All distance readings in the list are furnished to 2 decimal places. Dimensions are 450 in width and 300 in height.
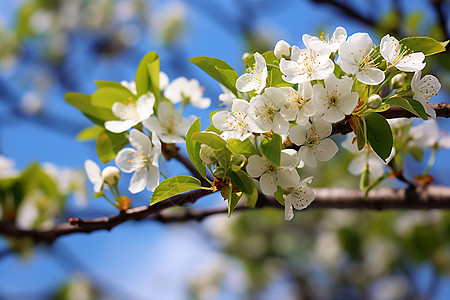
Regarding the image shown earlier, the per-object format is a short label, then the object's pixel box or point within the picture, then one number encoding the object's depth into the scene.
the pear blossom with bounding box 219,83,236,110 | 0.88
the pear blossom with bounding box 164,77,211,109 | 0.92
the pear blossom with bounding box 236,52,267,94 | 0.82
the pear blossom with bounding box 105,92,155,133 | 0.88
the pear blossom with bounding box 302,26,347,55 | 0.81
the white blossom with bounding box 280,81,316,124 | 0.81
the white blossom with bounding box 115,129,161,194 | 0.86
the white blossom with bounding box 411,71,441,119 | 0.82
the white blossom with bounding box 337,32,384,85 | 0.81
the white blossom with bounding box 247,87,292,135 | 0.81
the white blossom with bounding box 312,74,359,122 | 0.80
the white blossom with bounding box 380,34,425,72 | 0.81
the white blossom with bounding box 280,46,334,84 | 0.81
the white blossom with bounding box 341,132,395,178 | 0.91
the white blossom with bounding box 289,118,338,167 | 0.82
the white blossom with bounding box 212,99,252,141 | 0.82
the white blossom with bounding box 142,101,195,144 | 0.89
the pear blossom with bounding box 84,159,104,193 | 0.89
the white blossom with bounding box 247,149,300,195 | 0.82
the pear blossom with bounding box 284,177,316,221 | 0.83
